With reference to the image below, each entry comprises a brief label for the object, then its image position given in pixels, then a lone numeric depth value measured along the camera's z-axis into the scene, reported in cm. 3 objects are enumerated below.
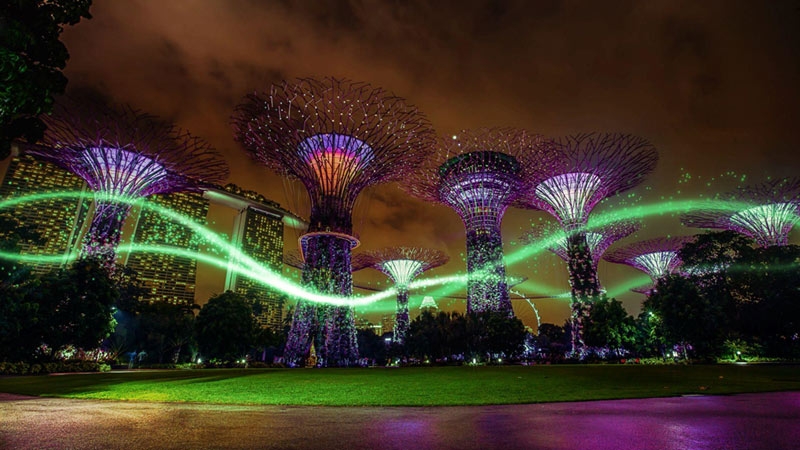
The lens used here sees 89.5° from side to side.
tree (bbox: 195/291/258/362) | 3824
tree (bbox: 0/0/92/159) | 679
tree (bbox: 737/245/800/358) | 3528
